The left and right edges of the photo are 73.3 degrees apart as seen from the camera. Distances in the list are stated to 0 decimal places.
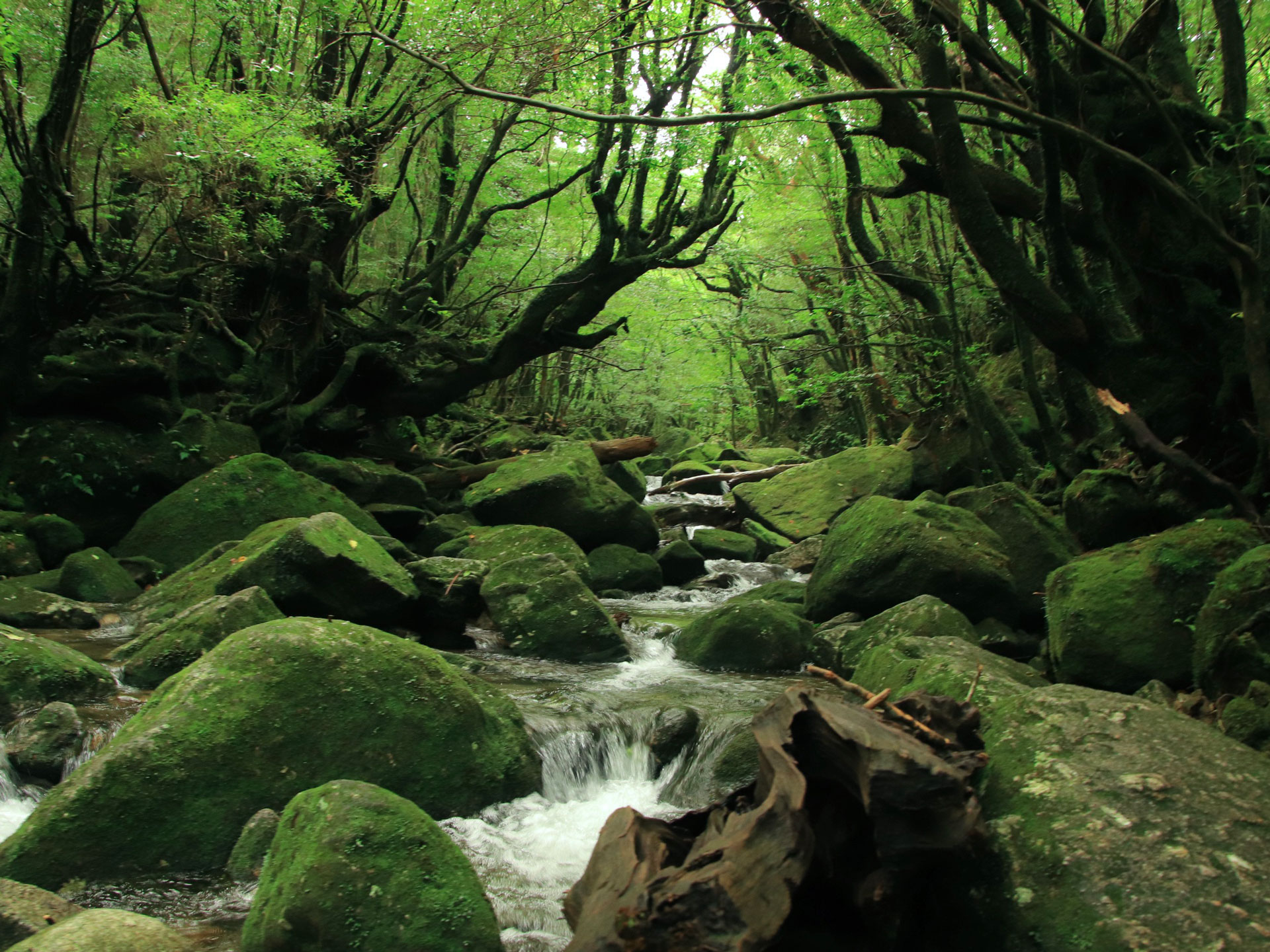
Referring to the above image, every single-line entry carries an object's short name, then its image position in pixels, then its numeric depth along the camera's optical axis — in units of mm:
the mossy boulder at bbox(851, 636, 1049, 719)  3850
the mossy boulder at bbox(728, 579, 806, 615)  9211
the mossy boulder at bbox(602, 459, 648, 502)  15922
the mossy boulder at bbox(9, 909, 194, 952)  2688
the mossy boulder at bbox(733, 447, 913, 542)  13398
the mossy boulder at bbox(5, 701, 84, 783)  4371
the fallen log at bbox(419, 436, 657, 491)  14367
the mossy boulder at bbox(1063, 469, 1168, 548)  6707
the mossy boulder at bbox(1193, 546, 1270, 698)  4062
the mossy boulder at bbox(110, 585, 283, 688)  5605
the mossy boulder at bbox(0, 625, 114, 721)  4953
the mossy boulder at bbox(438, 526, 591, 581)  9484
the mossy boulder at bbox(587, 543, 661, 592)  11227
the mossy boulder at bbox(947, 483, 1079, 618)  7988
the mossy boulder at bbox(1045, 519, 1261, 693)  5137
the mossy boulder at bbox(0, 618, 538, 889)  3648
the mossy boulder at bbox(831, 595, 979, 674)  6484
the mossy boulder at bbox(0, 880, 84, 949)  2912
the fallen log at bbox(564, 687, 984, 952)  2568
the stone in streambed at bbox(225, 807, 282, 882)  3711
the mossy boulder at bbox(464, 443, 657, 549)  11867
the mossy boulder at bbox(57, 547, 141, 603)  8094
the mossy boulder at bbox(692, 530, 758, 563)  13336
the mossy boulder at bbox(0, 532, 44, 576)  8516
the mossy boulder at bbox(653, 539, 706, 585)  11859
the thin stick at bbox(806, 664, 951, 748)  3117
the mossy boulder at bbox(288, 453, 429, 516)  12031
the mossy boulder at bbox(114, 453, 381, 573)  9539
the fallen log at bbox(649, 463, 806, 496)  18828
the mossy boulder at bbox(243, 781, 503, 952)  2887
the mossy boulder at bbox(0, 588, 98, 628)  7098
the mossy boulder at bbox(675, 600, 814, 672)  7359
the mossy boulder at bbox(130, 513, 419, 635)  6824
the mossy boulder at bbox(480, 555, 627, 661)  7648
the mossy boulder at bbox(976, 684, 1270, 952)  2646
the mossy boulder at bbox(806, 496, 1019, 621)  7641
